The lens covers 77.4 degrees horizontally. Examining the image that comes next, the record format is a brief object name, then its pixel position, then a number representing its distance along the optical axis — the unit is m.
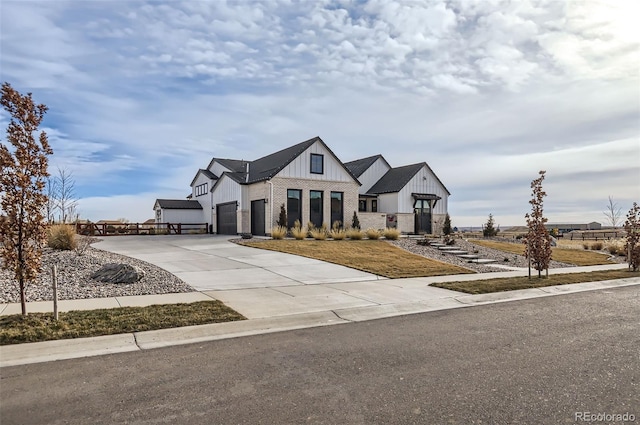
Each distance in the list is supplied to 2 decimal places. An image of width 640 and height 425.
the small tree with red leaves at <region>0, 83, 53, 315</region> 6.45
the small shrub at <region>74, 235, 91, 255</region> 14.81
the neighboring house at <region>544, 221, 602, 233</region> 99.94
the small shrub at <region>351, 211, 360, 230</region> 29.26
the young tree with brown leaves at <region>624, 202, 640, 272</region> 16.16
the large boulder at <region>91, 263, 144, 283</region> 10.23
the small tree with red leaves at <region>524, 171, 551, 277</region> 13.39
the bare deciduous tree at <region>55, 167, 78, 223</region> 19.19
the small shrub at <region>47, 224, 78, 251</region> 15.07
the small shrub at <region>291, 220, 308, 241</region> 23.56
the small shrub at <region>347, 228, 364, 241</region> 24.06
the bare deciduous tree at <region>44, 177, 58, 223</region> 19.80
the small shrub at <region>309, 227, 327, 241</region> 23.59
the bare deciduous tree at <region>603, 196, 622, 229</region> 43.17
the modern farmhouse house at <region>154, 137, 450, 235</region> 27.70
